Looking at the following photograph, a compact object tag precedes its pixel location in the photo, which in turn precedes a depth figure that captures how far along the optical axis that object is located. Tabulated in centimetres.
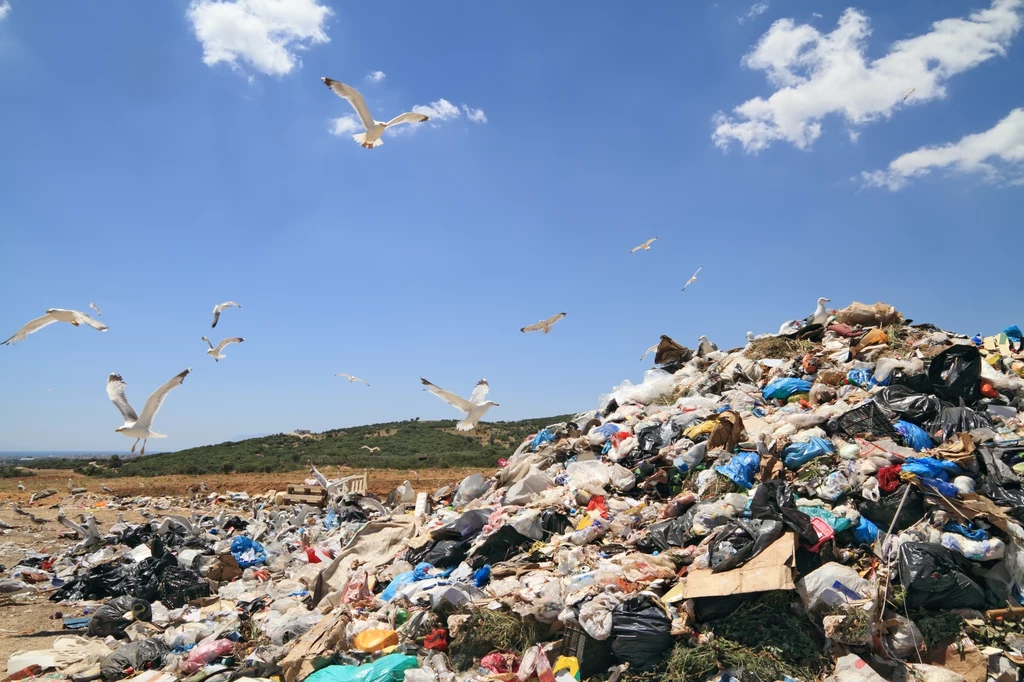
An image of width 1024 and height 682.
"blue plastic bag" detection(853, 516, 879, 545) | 401
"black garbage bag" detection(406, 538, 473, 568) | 520
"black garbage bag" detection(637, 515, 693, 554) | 438
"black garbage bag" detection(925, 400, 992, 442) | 473
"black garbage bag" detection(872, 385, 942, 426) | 505
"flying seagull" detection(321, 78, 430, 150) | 648
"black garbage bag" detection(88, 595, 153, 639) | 570
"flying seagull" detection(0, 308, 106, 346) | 597
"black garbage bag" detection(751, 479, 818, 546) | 386
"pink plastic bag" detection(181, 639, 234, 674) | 464
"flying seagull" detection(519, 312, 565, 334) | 723
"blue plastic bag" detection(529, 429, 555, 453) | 771
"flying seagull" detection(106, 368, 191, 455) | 553
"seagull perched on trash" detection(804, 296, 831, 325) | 812
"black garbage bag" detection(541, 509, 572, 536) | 511
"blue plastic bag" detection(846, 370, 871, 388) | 596
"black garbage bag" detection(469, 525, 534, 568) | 498
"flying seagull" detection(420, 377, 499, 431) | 625
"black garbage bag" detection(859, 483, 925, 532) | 403
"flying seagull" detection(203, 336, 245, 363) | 711
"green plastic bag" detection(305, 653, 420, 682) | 375
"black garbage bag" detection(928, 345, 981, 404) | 520
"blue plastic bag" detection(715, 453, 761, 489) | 479
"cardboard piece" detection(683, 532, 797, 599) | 359
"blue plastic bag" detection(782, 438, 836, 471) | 484
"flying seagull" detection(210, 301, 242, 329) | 761
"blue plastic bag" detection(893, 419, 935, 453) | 477
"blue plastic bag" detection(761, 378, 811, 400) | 642
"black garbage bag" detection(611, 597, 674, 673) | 359
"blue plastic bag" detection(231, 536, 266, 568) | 725
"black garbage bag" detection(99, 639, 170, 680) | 476
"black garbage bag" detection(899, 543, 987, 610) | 349
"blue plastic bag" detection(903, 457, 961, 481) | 422
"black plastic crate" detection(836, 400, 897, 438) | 500
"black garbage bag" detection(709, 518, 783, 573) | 385
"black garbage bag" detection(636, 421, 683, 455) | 595
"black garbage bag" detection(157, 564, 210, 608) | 629
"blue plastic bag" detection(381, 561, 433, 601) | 493
